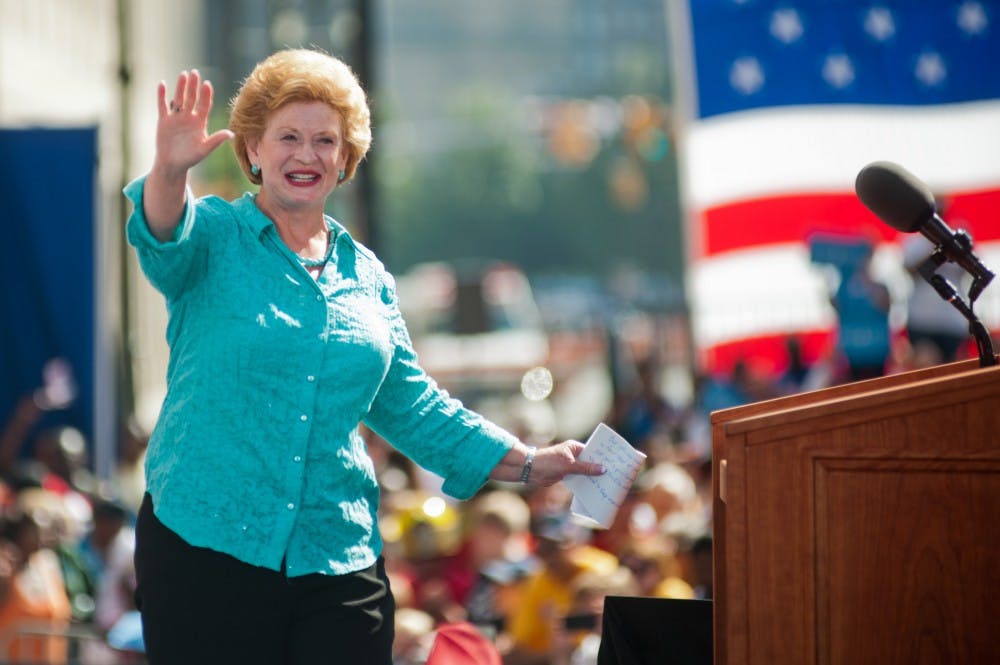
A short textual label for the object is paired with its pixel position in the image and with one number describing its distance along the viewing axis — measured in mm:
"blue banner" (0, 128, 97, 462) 23994
